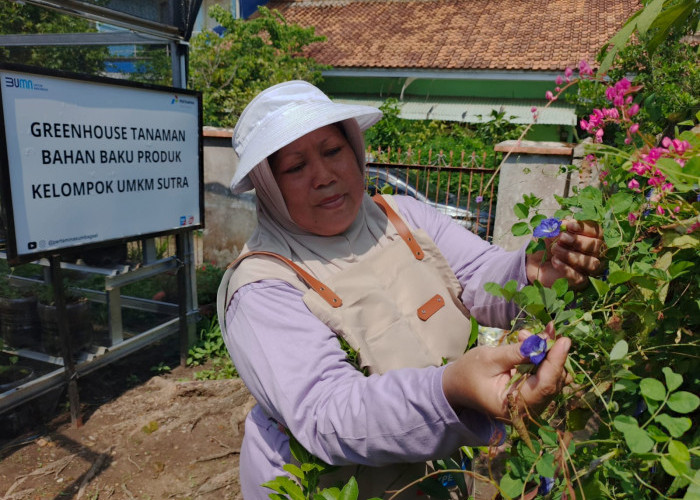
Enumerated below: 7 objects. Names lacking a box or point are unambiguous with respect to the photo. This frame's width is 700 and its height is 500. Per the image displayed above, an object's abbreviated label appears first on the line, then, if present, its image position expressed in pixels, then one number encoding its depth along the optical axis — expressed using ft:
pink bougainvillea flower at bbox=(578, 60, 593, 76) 4.57
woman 3.09
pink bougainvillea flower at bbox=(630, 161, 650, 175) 2.74
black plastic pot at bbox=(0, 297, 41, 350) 11.66
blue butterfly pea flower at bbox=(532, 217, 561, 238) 3.05
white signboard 9.23
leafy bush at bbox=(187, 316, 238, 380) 13.85
